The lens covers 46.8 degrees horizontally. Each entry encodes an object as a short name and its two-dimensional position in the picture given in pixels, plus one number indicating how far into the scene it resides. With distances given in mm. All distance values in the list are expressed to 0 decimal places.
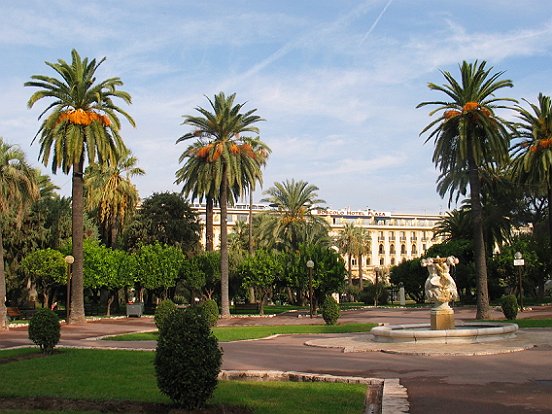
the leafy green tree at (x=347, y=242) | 87438
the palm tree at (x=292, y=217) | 59938
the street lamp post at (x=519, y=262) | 36172
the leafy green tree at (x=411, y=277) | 64438
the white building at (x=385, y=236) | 130625
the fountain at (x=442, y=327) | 18453
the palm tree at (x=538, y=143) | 37312
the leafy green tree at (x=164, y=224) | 53750
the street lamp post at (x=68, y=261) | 33719
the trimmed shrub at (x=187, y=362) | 8656
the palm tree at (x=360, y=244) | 87188
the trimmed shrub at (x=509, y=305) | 29516
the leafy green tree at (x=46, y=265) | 43031
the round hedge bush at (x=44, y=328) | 16797
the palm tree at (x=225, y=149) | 39875
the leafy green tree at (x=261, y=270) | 46875
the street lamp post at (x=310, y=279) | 38875
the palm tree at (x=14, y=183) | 32812
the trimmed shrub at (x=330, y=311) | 30484
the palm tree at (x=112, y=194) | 49438
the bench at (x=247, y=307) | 51031
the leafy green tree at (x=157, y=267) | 45500
